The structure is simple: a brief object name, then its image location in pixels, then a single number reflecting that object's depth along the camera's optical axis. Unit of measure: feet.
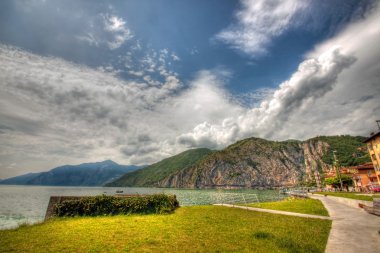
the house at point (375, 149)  200.36
